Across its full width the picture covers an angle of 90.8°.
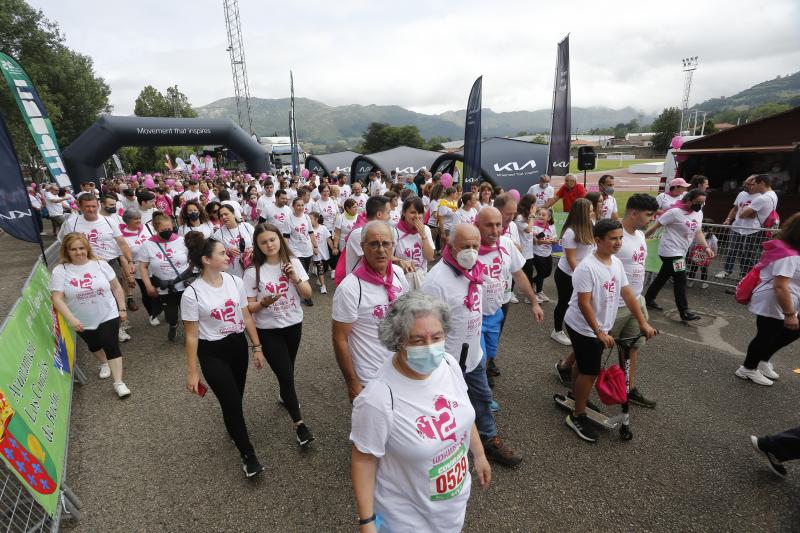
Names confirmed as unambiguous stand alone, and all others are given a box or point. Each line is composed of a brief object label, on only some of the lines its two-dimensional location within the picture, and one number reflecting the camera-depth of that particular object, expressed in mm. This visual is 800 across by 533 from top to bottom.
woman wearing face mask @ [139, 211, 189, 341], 5227
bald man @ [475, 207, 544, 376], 3412
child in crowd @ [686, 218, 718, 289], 6533
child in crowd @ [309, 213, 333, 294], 7789
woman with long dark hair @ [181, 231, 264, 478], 2971
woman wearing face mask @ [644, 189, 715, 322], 5758
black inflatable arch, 16344
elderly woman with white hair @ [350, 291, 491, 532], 1618
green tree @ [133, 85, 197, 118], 59688
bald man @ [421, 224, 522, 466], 2861
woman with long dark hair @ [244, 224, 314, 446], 3340
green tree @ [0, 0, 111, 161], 22484
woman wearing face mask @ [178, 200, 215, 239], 5867
